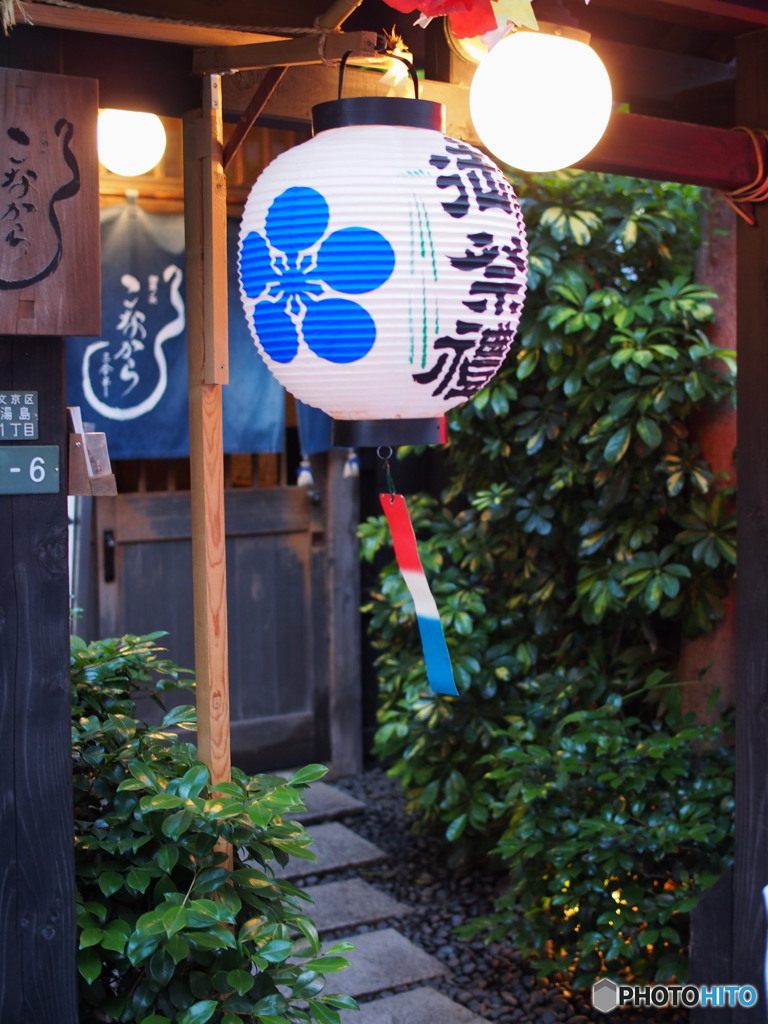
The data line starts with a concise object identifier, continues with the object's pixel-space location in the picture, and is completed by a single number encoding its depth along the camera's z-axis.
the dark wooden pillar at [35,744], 2.78
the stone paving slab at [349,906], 5.28
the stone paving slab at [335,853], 5.81
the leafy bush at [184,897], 2.73
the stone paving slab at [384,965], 4.71
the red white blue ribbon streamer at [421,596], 2.50
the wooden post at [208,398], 3.03
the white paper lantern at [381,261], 2.15
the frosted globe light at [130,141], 5.41
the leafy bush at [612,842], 4.22
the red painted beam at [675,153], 3.63
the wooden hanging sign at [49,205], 2.62
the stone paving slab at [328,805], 6.44
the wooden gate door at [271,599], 6.38
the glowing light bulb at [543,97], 2.63
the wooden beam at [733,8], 3.41
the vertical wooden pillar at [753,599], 3.84
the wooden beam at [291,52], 2.60
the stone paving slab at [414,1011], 4.41
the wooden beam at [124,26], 2.68
